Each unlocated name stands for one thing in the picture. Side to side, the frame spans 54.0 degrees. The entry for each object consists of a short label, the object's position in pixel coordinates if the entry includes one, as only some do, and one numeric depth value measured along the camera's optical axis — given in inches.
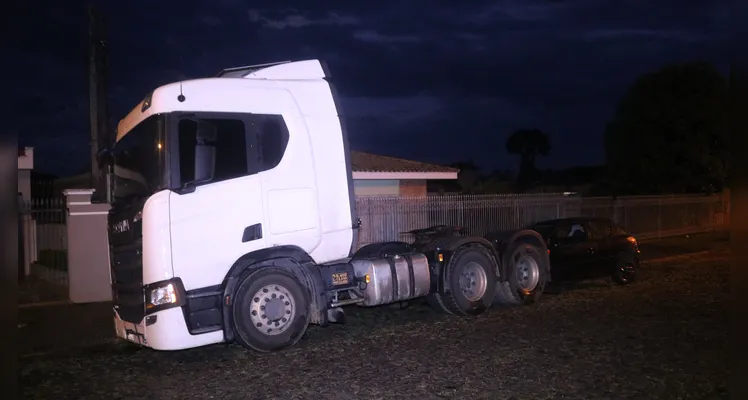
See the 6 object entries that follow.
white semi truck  367.9
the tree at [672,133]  1387.8
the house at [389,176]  966.4
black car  600.7
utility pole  612.4
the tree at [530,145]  2461.9
